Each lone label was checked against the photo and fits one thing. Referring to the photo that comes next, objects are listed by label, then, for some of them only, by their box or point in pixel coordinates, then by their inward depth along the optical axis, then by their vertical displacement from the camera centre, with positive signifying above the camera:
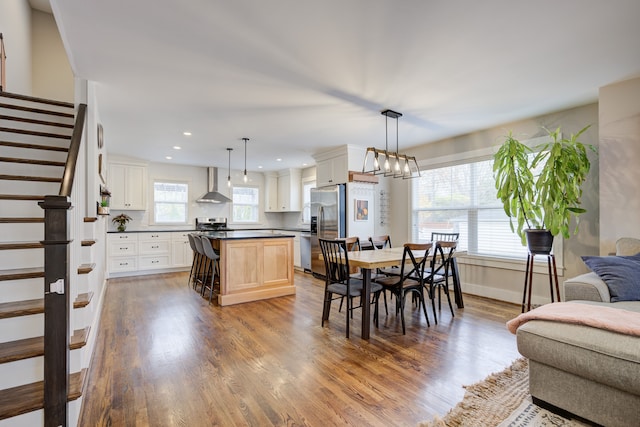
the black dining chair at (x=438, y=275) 3.25 -0.73
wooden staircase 1.60 -0.28
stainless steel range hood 7.02 +0.49
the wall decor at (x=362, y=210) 5.49 +0.07
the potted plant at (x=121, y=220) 6.14 -0.16
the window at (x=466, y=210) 4.28 +0.06
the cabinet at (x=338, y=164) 5.39 +0.95
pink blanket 1.59 -0.61
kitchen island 4.14 -0.80
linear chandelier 3.36 +0.69
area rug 1.68 -1.19
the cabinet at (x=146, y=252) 5.85 -0.81
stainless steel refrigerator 5.47 -0.05
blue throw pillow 2.22 -0.48
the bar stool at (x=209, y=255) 4.35 -0.63
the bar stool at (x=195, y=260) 5.12 -0.86
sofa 1.47 -0.84
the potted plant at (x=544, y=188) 3.09 +0.29
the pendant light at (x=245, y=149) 4.92 +1.22
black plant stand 3.26 -0.58
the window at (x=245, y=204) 7.99 +0.26
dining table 2.82 -0.50
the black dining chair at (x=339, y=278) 2.99 -0.72
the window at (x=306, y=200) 7.55 +0.34
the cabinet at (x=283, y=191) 7.65 +0.61
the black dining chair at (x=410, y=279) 3.03 -0.74
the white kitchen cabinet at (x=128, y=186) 6.10 +0.57
